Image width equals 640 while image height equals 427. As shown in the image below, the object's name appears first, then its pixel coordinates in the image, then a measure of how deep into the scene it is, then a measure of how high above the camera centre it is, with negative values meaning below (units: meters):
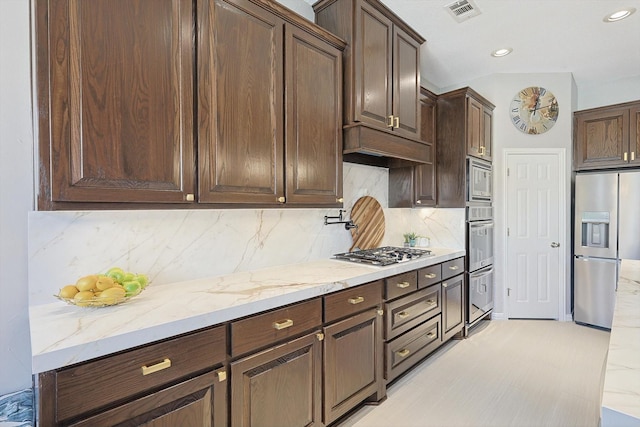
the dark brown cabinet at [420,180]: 3.42 +0.29
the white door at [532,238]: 3.92 -0.38
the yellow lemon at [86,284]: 1.31 -0.30
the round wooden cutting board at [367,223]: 3.01 -0.15
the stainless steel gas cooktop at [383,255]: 2.45 -0.39
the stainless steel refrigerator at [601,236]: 3.43 -0.33
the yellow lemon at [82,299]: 1.27 -0.35
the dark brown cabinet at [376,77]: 2.28 +0.99
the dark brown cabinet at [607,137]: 3.61 +0.79
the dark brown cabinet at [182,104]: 1.23 +0.49
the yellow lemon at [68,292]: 1.29 -0.33
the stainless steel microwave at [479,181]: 3.38 +0.29
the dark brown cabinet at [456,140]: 3.33 +0.70
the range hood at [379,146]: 2.26 +0.47
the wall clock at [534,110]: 3.90 +1.15
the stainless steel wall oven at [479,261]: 3.44 -0.61
